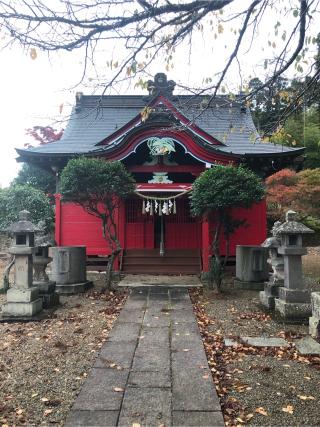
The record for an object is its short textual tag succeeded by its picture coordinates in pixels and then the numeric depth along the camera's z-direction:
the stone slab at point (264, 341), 4.85
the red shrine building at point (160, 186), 10.41
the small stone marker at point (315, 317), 2.75
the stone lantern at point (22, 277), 6.17
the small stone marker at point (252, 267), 8.79
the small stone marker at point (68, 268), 8.45
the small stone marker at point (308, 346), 4.52
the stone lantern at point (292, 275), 5.98
